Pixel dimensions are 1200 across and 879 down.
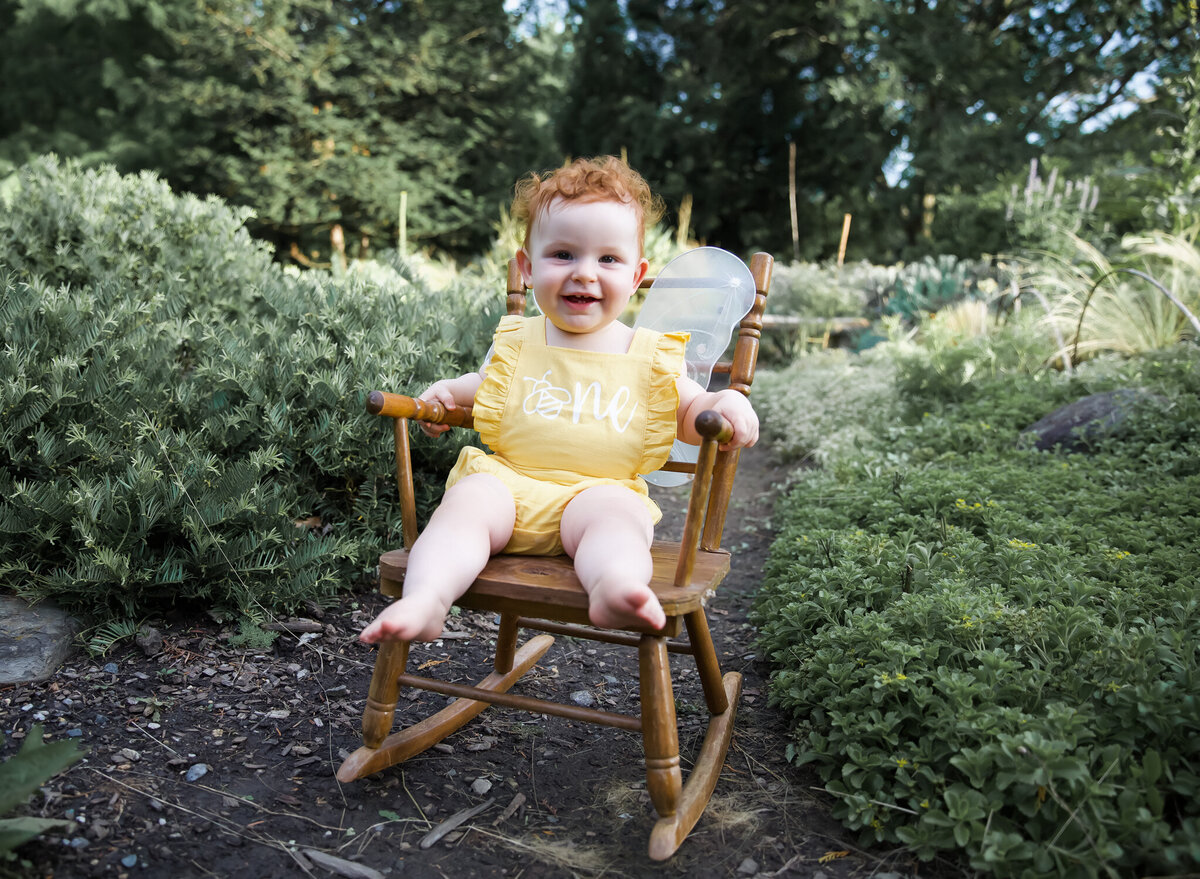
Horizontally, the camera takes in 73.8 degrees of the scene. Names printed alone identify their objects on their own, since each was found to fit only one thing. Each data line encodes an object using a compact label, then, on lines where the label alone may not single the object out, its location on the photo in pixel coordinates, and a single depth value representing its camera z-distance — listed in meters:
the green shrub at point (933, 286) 7.57
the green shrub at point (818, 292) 8.02
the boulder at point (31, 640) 2.05
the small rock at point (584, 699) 2.31
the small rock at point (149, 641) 2.21
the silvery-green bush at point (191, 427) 2.19
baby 1.73
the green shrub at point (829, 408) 4.20
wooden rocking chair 1.55
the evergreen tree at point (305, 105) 12.20
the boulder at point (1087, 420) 3.35
